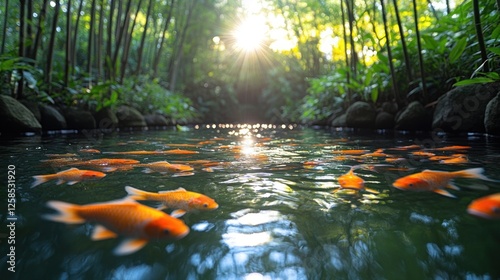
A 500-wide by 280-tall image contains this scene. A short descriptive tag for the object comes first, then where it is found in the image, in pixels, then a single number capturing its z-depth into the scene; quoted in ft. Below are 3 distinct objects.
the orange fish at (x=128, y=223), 3.60
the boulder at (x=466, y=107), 15.13
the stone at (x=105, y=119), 24.55
